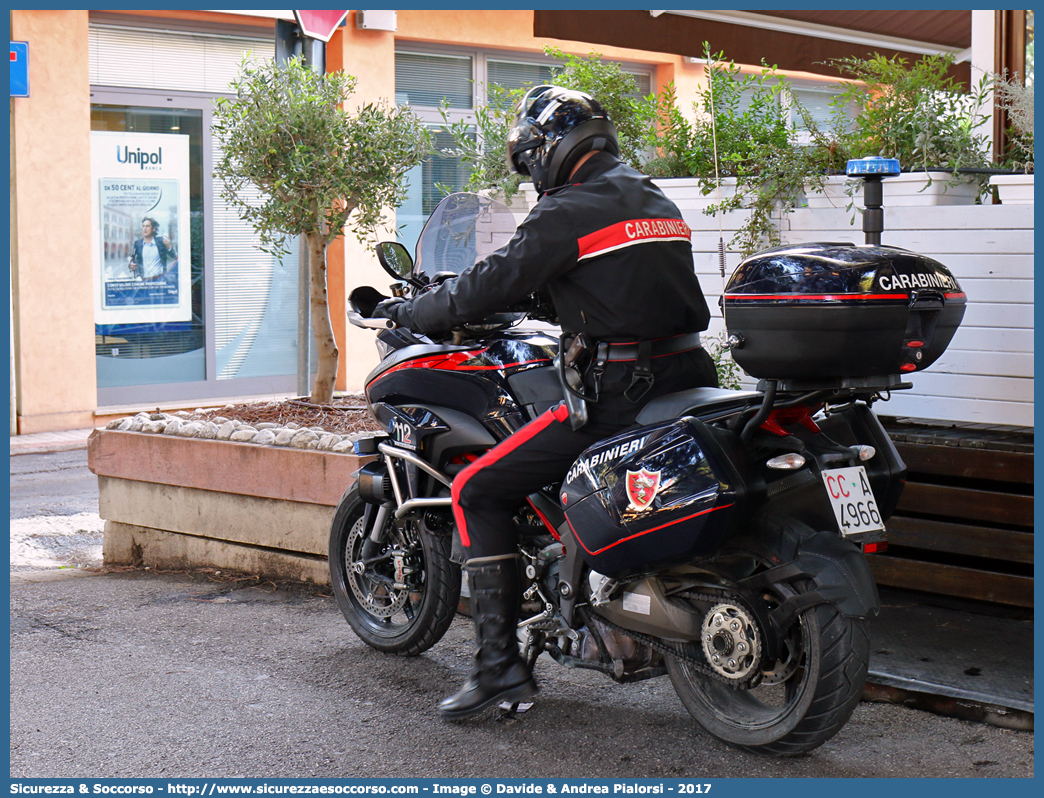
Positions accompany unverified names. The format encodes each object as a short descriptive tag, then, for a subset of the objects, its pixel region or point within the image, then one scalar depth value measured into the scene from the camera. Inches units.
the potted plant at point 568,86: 257.0
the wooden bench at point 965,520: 177.2
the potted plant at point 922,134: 209.2
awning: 268.4
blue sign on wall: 410.6
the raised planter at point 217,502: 217.6
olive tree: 279.9
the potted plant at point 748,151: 221.1
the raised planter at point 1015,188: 204.8
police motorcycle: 123.0
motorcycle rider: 138.6
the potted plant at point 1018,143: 205.8
